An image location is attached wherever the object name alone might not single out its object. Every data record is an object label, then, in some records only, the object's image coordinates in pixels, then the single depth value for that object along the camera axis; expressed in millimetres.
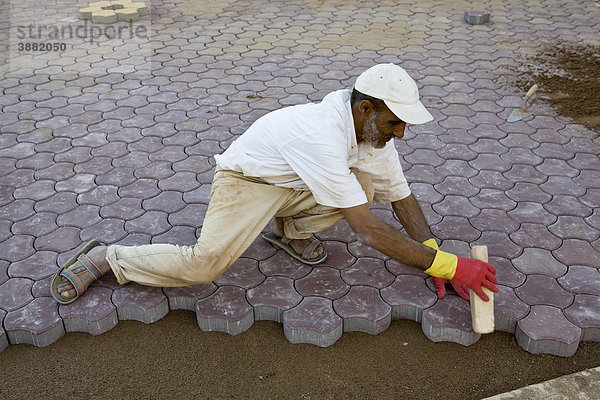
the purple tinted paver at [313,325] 2781
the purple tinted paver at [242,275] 3082
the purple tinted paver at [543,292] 2916
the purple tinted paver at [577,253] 3188
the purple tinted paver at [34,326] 2771
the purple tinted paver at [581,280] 2992
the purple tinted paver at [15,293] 2914
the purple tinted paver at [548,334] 2699
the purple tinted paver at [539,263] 3131
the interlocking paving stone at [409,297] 2914
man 2555
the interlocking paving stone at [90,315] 2838
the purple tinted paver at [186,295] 2980
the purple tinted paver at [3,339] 2754
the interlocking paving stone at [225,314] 2854
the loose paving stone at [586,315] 2764
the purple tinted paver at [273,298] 2916
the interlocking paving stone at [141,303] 2910
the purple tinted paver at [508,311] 2822
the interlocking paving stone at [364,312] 2844
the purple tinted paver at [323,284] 3012
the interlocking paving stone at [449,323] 2775
